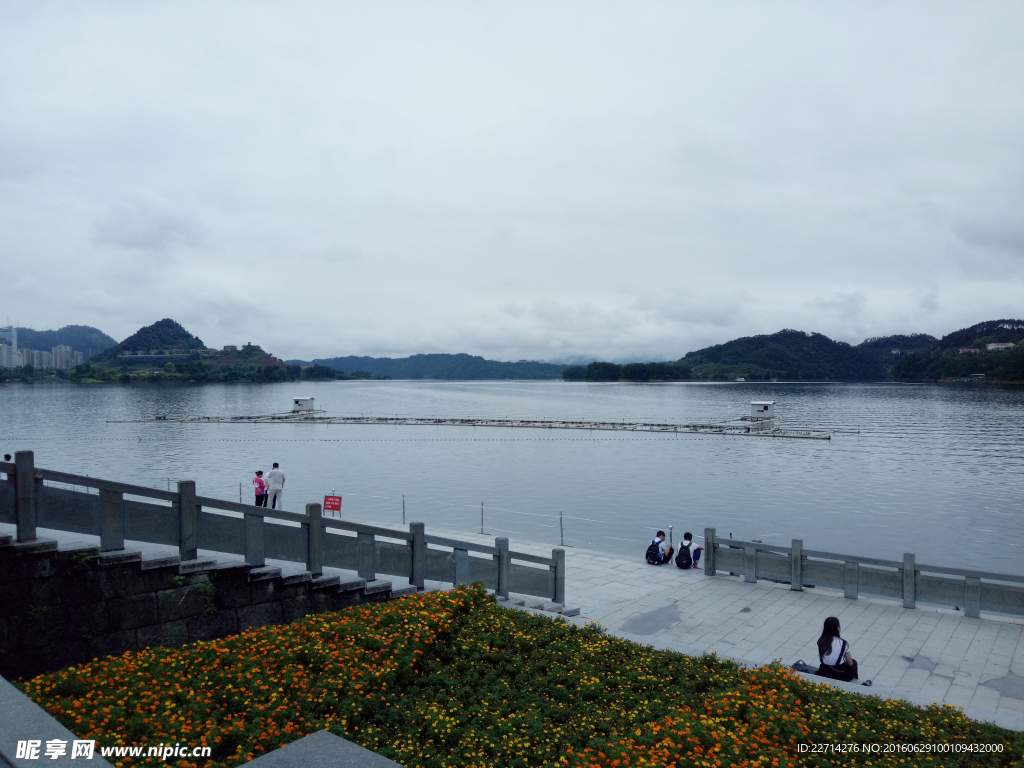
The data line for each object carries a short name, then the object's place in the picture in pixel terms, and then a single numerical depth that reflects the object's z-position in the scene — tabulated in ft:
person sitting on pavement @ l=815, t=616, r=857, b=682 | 33.81
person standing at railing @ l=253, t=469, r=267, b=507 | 73.77
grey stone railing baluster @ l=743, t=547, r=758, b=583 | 58.49
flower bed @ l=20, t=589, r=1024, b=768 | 23.62
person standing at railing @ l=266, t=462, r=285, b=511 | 71.41
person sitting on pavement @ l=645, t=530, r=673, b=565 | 64.90
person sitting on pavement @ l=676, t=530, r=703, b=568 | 62.95
